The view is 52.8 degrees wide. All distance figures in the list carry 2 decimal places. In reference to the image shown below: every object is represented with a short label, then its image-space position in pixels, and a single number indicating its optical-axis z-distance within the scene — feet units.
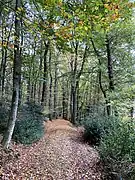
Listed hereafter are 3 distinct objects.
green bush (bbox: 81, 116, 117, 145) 23.40
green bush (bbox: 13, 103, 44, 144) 20.36
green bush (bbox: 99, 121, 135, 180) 12.30
